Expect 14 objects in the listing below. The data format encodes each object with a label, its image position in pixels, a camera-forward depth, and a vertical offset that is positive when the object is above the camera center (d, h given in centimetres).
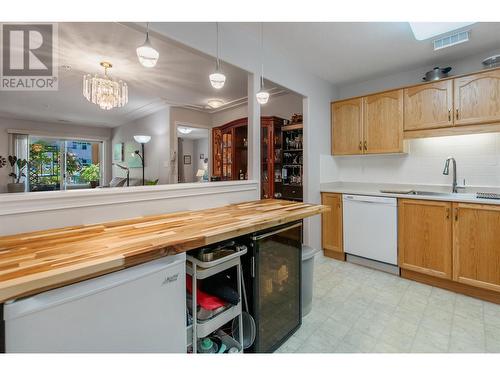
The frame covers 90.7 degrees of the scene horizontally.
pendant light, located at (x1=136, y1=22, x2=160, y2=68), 129 +70
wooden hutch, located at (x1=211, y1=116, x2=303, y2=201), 343 +37
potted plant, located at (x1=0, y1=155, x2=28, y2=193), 537 +41
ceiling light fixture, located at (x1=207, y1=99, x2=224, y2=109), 453 +156
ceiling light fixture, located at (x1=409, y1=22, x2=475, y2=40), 202 +131
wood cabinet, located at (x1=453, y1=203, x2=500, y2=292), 218 -57
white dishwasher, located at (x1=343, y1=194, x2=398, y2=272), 276 -51
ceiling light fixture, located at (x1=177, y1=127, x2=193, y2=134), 501 +114
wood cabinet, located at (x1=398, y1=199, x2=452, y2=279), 242 -55
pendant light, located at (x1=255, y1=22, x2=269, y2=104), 202 +104
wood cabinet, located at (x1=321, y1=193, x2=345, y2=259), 320 -57
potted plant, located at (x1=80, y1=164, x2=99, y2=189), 726 +42
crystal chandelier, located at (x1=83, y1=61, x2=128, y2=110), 304 +122
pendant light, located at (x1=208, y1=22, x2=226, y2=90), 162 +71
